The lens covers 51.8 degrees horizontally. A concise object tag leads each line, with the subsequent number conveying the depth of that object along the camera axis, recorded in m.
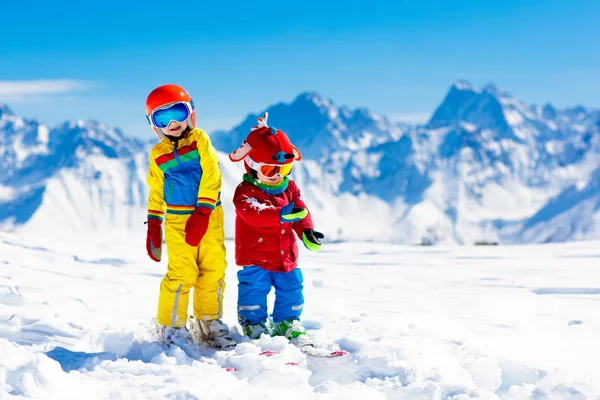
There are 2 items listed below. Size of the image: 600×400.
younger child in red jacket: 5.05
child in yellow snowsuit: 4.93
